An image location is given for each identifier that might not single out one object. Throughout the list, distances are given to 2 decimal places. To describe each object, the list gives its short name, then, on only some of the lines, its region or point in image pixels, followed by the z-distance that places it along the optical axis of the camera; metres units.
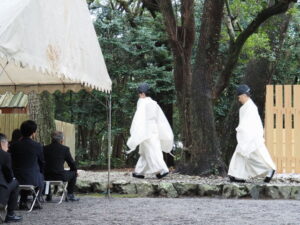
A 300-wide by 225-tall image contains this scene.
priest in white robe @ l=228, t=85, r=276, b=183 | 11.14
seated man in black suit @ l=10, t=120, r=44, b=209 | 7.83
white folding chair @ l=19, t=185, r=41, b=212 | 7.65
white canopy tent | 6.37
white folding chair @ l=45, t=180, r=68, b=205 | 8.91
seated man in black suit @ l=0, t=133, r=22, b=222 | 6.43
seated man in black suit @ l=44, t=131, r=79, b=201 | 8.98
